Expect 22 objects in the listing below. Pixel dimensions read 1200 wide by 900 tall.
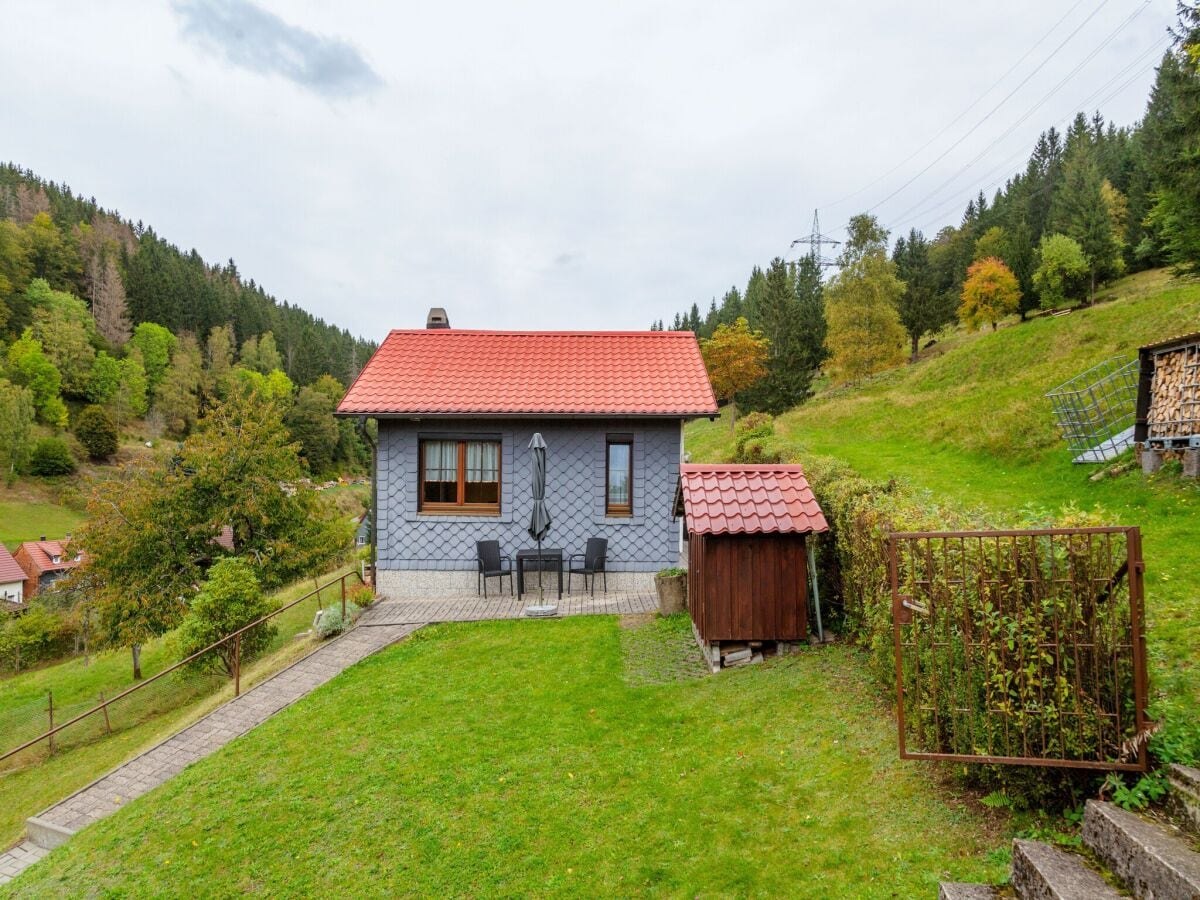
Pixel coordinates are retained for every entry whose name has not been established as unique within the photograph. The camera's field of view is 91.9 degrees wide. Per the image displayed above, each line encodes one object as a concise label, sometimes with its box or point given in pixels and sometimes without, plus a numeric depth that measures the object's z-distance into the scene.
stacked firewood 9.00
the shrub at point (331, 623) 9.67
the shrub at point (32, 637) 24.16
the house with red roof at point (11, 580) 33.59
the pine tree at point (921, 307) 40.09
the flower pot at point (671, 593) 9.76
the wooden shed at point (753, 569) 6.98
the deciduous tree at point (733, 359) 35.31
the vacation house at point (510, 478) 11.79
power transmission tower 39.62
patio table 11.22
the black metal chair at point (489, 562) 11.38
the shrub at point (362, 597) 10.91
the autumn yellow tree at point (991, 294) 37.31
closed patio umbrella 10.16
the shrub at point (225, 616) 10.36
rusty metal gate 3.25
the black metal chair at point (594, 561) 11.52
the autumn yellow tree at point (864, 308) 32.12
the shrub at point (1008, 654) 3.36
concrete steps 2.45
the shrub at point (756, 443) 13.90
